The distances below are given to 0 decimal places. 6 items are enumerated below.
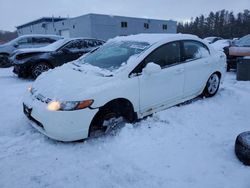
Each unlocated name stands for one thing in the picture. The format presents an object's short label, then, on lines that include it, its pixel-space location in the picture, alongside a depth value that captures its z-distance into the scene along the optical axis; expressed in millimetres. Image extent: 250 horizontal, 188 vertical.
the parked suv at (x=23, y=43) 9503
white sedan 2670
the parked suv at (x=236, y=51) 6684
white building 27445
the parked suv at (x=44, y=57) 6415
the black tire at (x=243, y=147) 2378
